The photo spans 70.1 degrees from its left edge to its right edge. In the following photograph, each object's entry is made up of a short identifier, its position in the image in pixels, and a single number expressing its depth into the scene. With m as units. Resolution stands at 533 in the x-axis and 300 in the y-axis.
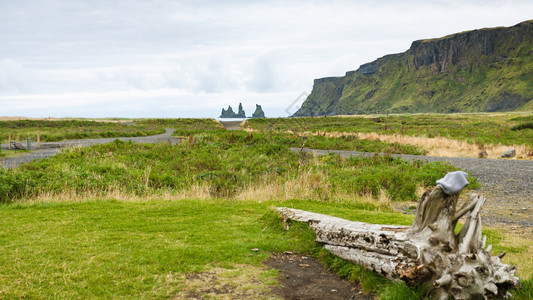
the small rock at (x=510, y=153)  25.53
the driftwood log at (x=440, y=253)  4.67
